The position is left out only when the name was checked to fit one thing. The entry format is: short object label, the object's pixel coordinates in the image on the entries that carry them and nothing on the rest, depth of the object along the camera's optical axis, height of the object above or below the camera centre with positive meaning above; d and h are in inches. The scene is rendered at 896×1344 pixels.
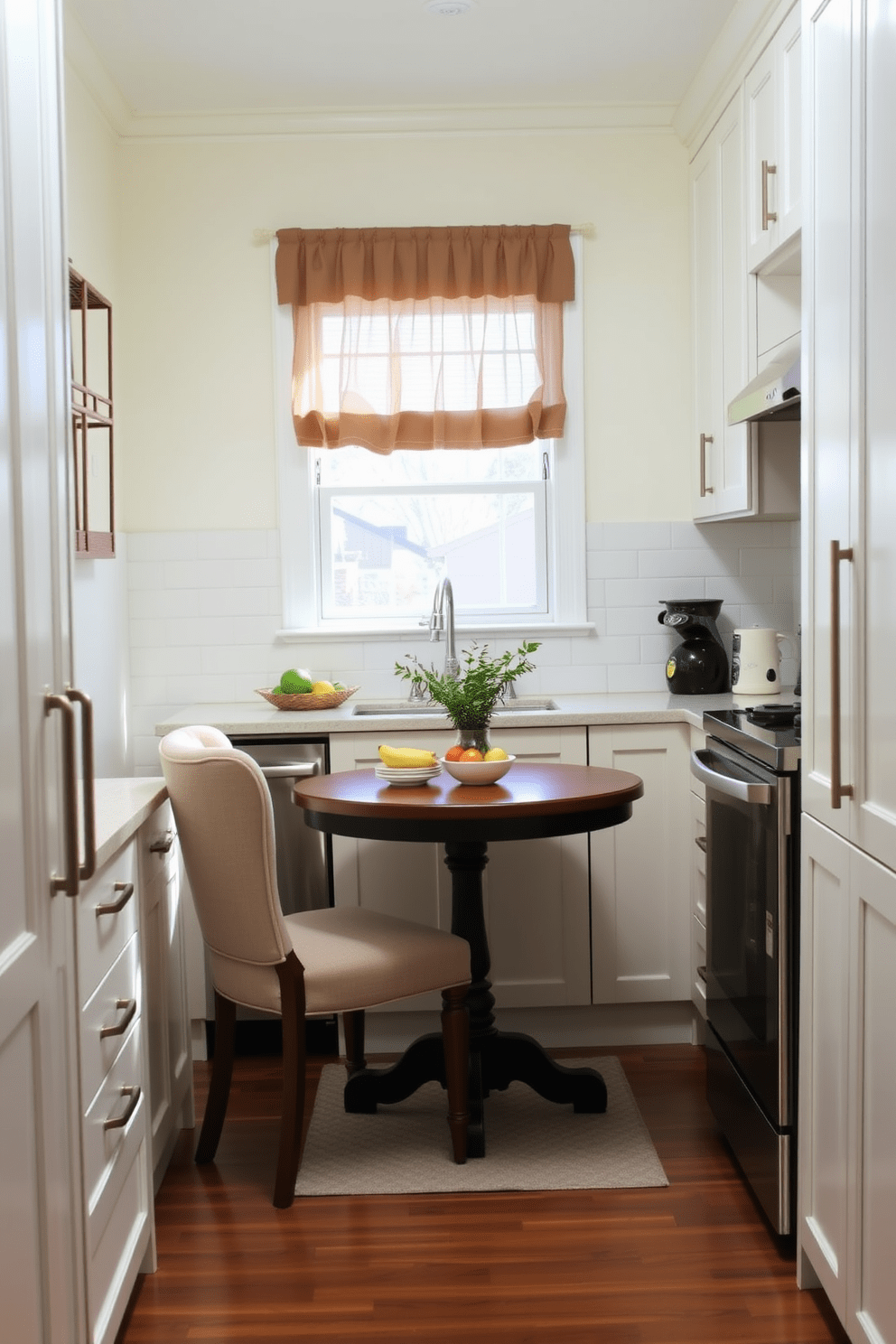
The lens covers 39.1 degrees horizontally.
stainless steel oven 96.2 -26.3
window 165.5 +12.6
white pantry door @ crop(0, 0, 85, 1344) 60.9 -3.5
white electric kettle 151.1 -5.1
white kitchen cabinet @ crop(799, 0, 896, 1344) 73.3 -3.2
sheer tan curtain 161.5 +37.7
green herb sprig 121.4 -6.7
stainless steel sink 155.6 -10.6
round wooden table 108.0 -17.7
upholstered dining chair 105.7 -29.0
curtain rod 162.6 +50.5
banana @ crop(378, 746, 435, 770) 119.4 -12.7
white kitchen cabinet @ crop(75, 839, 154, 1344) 80.7 -32.7
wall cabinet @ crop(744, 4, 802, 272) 120.8 +47.9
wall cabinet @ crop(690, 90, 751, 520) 141.8 +36.0
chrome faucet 154.9 +0.5
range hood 109.4 +21.1
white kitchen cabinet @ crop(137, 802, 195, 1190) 106.4 -31.9
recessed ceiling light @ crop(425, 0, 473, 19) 133.3 +65.6
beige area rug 111.7 -49.3
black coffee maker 159.2 -4.4
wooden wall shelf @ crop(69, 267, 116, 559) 126.0 +22.1
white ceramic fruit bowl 117.4 -13.8
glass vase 123.1 -11.2
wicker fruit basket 149.6 -9.0
